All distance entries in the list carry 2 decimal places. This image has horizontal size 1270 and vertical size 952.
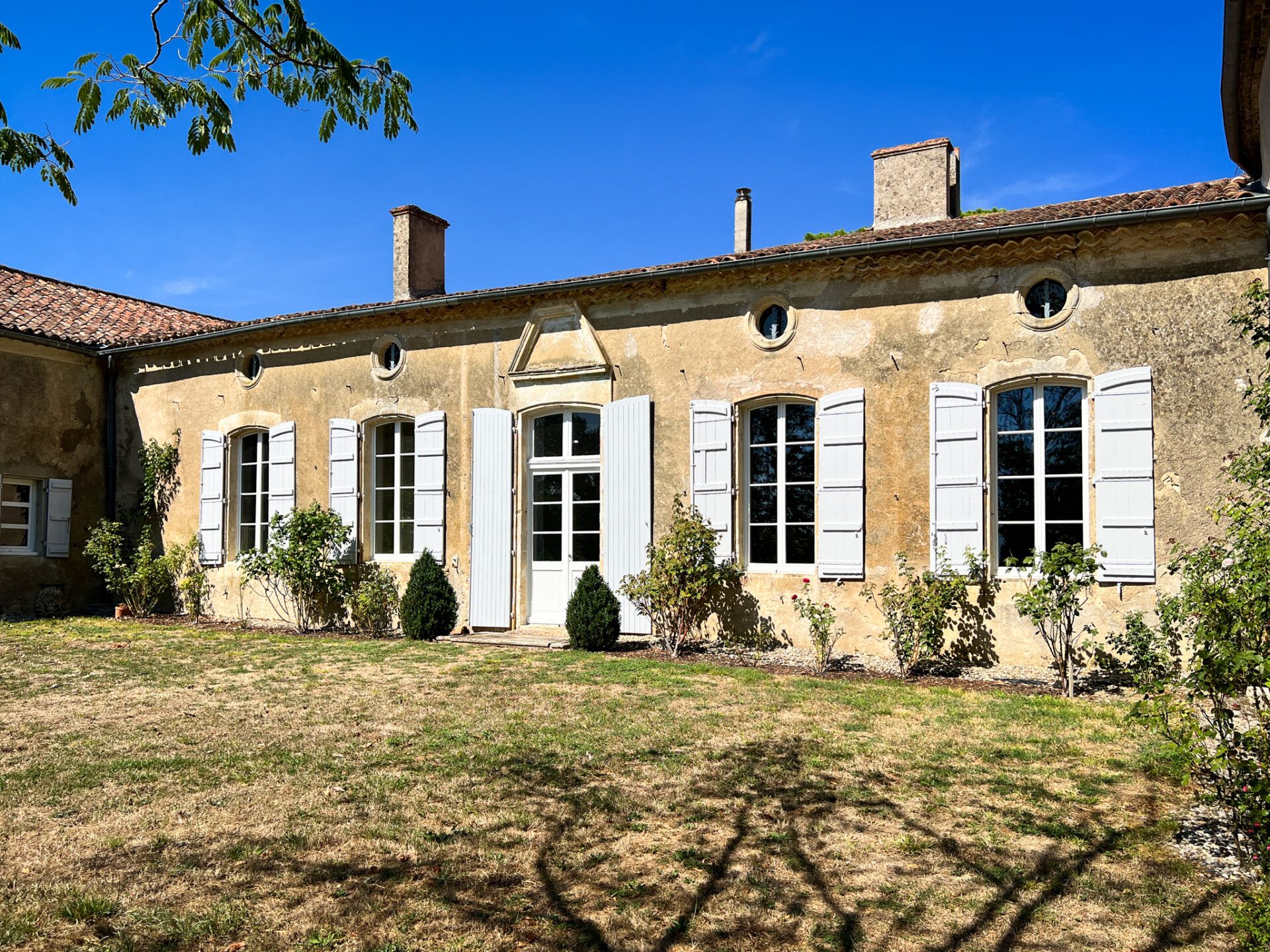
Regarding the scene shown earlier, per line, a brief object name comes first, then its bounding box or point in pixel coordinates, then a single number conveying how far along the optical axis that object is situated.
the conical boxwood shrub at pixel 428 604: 9.98
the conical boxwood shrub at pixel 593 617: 9.01
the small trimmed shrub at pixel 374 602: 10.54
